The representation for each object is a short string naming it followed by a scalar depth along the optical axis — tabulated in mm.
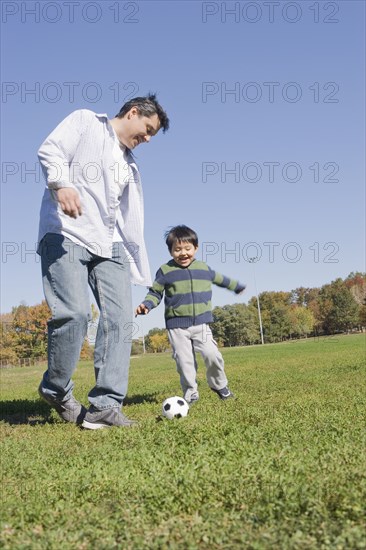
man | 4805
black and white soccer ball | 5176
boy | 6918
